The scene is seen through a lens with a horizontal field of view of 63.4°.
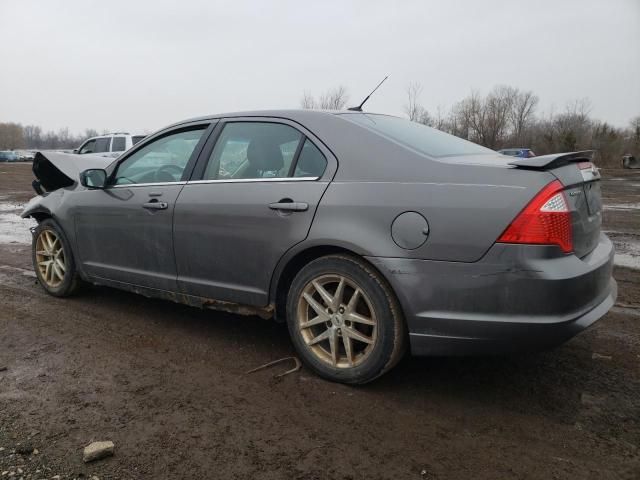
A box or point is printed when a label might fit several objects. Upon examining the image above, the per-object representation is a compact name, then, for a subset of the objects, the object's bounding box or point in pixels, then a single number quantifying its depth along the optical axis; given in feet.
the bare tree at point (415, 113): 150.61
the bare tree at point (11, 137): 358.43
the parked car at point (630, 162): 120.67
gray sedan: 8.10
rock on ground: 7.46
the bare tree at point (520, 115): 215.31
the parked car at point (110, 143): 56.90
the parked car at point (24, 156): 219.45
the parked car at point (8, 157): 212.02
